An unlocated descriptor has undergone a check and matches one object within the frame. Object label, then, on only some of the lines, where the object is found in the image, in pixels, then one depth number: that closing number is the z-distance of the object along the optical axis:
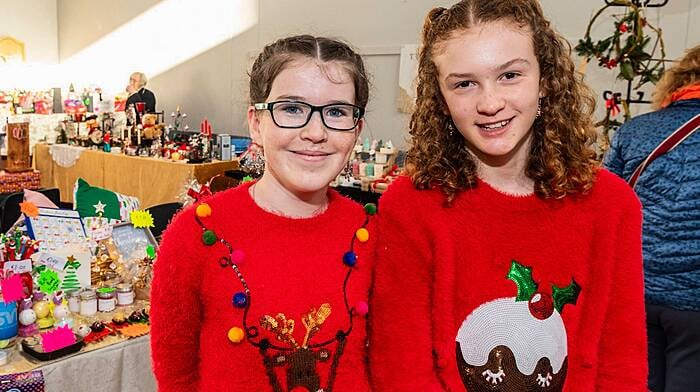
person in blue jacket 1.95
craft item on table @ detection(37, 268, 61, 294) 1.79
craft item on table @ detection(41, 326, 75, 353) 1.59
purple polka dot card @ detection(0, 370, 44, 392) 1.45
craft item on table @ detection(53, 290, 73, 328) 1.78
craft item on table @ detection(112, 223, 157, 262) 2.15
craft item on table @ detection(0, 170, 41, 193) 6.46
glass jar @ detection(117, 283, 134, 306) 2.00
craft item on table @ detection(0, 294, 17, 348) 1.62
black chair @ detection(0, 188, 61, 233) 3.54
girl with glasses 1.12
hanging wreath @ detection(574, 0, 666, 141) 3.19
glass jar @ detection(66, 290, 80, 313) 1.91
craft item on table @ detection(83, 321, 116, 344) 1.73
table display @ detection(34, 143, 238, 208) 5.60
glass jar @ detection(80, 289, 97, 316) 1.90
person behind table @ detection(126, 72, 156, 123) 6.64
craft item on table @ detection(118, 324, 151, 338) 1.78
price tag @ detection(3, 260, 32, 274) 1.81
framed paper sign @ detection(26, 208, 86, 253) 1.96
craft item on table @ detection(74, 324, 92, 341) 1.73
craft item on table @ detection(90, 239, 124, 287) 2.07
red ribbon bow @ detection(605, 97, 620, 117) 3.32
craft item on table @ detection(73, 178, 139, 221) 2.47
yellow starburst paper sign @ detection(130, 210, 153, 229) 2.16
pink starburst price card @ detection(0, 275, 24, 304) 1.64
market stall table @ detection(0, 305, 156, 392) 1.56
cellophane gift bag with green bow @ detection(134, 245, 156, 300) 2.08
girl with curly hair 1.13
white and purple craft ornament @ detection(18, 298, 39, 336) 1.70
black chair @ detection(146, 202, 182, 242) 2.92
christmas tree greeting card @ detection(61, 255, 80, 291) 1.95
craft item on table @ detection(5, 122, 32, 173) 6.42
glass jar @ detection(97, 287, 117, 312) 1.94
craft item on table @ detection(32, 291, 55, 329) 1.75
